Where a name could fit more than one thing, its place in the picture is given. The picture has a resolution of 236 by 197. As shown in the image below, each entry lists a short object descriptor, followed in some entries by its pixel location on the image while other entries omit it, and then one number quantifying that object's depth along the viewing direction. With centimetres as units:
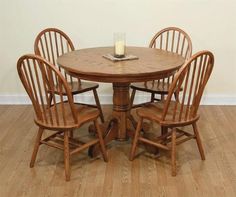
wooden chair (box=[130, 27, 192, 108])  312
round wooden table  246
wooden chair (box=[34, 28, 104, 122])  316
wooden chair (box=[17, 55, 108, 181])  233
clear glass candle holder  276
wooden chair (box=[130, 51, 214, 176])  237
